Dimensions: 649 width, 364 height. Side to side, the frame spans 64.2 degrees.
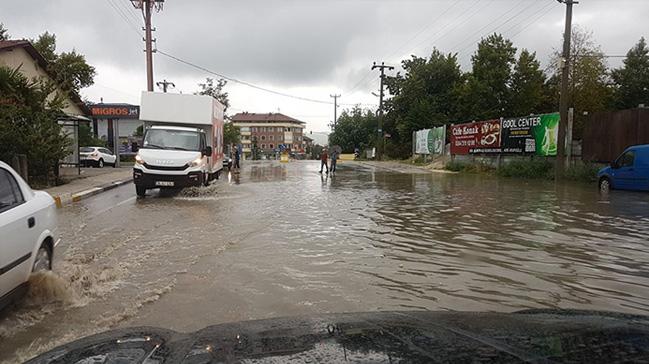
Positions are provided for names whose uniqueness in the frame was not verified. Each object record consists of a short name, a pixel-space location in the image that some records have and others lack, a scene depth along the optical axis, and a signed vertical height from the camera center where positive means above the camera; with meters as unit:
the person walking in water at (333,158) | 30.47 -0.75
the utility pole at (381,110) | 54.16 +3.71
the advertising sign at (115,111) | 37.41 +2.35
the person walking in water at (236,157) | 34.07 -0.88
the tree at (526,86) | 39.69 +4.71
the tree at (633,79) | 42.84 +5.87
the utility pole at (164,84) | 50.43 +5.86
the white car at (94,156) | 32.44 -0.83
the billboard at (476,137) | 28.98 +0.56
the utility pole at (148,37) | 28.53 +5.97
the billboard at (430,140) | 37.82 +0.46
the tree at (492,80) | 40.44 +5.22
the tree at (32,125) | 15.65 +0.57
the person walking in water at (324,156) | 29.62 -0.61
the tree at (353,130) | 74.31 +2.24
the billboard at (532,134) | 23.84 +0.64
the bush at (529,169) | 23.85 -1.04
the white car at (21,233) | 4.37 -0.85
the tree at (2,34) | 35.12 +7.36
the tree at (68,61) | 37.81 +6.05
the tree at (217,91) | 59.22 +6.13
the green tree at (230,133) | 62.96 +1.40
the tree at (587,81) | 35.78 +4.80
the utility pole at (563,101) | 21.86 +1.99
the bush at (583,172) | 21.06 -1.02
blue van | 16.62 -0.77
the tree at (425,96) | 48.62 +4.90
